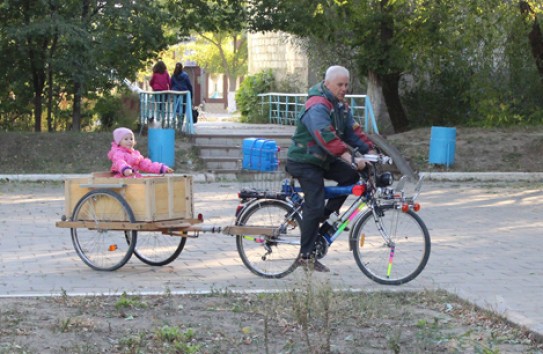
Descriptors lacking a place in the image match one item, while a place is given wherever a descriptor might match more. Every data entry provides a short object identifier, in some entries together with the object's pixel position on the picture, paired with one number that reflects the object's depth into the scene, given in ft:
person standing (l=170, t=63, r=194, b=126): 81.00
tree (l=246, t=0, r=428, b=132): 77.51
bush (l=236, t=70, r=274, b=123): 118.42
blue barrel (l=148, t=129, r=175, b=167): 68.18
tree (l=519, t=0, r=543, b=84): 69.10
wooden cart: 31.53
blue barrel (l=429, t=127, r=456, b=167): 68.44
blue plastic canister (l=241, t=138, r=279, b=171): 38.68
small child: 32.45
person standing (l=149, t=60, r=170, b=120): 80.02
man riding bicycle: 28.81
